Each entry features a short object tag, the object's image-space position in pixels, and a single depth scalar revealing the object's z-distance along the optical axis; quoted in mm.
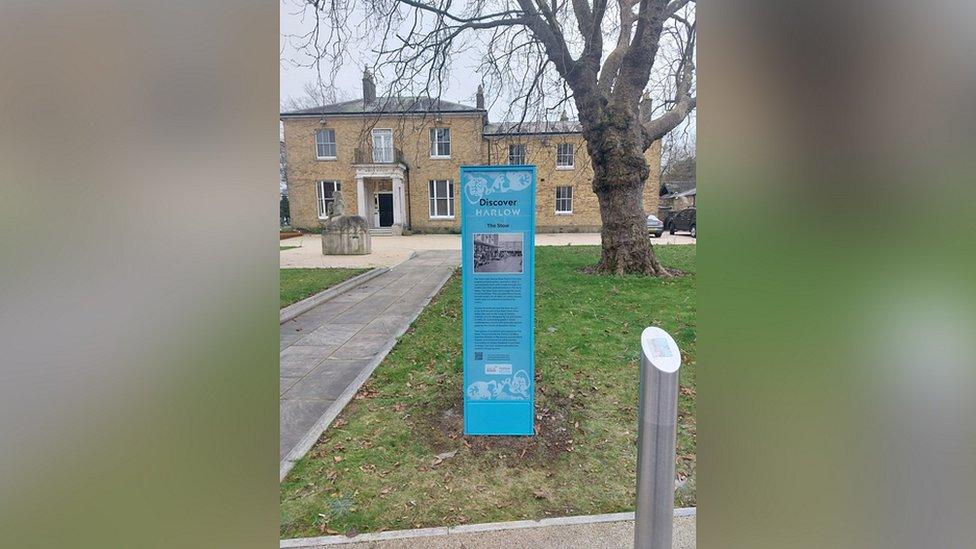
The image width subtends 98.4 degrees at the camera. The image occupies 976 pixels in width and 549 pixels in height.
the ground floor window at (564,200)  28411
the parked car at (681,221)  22625
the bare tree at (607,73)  7770
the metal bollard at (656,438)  1528
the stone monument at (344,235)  16172
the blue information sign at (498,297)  3016
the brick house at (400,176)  27469
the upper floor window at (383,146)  28641
